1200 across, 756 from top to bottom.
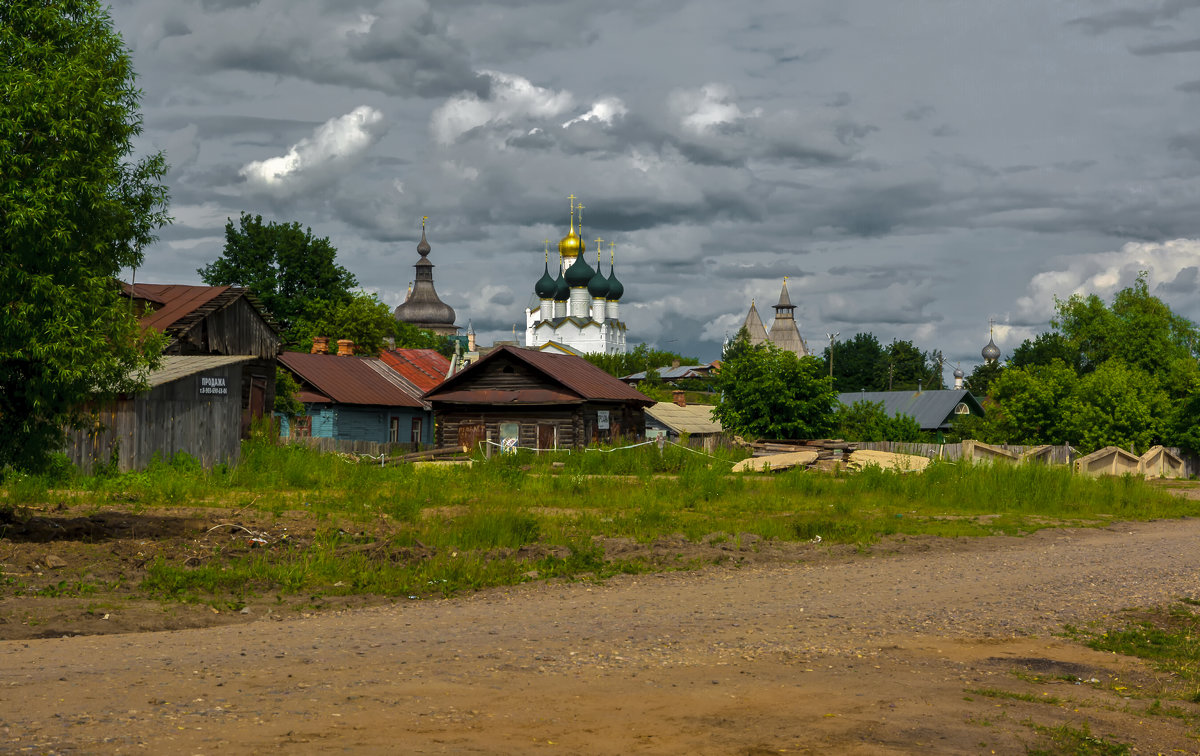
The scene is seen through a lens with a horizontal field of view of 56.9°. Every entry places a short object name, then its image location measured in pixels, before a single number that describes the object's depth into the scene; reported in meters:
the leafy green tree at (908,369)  121.62
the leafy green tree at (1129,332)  76.44
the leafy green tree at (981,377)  114.37
